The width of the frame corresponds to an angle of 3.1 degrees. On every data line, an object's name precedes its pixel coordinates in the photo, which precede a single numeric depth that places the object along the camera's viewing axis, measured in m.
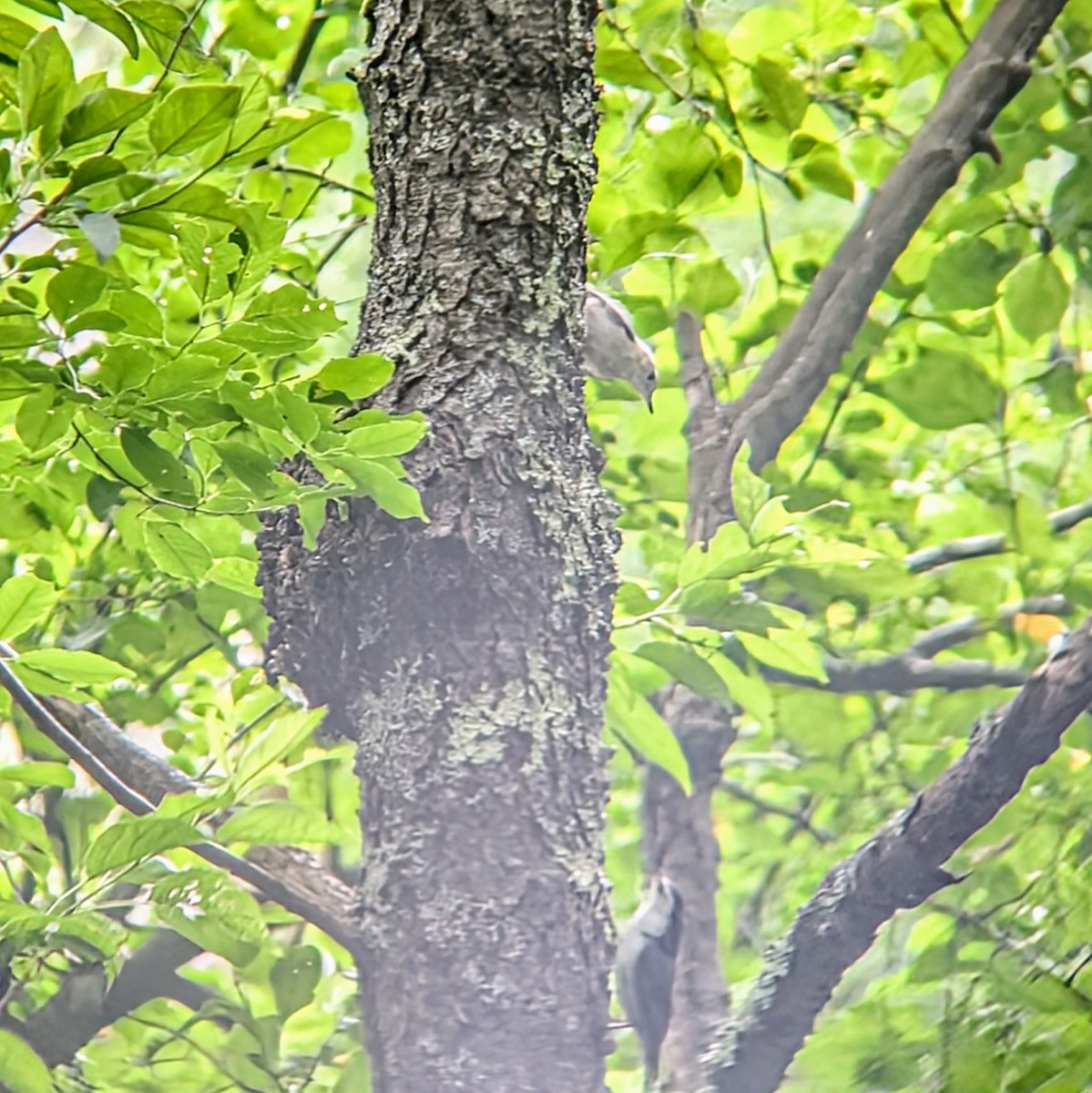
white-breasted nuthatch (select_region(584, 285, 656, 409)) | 12.62
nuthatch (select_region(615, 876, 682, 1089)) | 12.56
